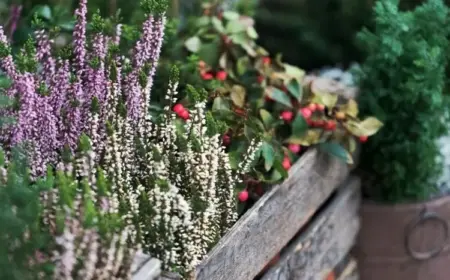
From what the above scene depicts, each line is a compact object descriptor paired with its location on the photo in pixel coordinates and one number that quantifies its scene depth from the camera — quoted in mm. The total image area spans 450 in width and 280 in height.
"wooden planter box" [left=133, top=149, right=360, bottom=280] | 1140
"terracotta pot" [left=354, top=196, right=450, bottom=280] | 1394
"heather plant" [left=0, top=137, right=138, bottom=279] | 949
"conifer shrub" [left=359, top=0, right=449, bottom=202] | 1313
